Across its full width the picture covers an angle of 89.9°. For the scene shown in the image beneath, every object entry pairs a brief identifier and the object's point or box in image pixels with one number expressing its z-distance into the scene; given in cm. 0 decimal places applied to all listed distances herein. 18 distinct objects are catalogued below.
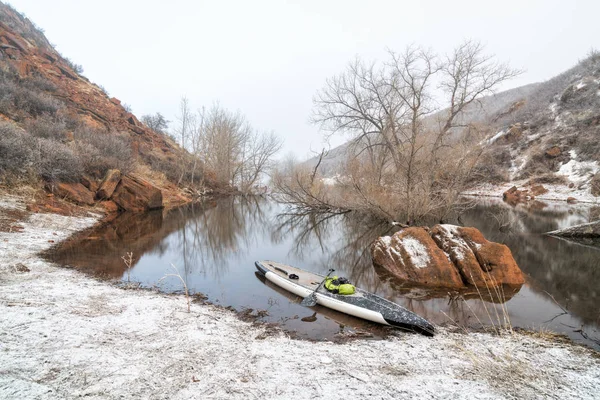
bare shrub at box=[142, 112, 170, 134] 4217
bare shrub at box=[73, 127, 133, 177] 1606
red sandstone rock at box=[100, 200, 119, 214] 1543
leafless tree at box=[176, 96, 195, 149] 3338
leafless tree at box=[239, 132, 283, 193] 3747
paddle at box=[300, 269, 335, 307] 606
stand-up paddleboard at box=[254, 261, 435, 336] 504
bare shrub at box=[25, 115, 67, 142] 1575
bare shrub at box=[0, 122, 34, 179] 1134
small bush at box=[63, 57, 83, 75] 3472
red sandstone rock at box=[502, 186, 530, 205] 2797
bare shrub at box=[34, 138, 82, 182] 1274
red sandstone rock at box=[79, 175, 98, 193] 1509
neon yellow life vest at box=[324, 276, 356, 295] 605
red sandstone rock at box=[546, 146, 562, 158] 3209
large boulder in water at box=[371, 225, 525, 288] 750
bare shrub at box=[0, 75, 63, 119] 1709
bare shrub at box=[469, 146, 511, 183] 3602
